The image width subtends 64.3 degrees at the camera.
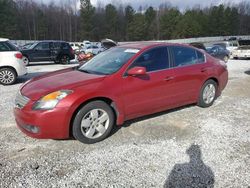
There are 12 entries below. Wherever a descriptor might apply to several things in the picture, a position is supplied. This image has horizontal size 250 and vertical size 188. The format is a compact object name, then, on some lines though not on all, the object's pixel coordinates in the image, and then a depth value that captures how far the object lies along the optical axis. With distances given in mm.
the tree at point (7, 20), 46128
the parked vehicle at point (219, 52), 14843
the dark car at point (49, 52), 12282
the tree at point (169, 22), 59113
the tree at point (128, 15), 59769
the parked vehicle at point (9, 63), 6809
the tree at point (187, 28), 57646
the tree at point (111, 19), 59113
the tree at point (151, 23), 59582
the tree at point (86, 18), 53863
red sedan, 2962
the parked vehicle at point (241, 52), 15716
